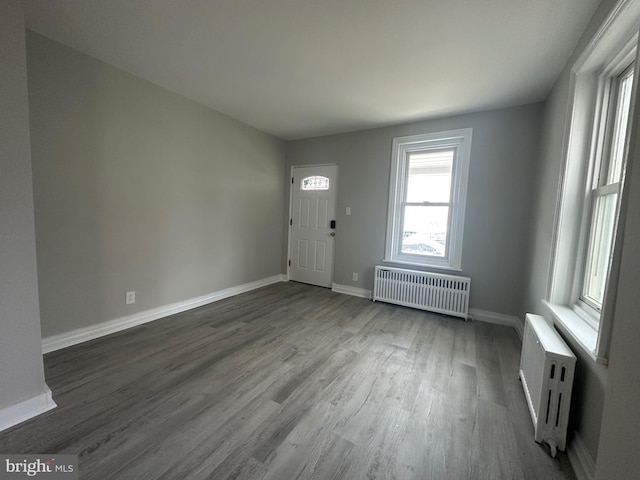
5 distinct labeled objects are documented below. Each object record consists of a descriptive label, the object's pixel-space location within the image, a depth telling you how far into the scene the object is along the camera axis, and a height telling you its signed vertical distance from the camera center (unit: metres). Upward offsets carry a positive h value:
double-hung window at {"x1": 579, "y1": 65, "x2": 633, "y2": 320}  1.54 +0.25
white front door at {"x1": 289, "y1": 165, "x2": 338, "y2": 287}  4.32 -0.10
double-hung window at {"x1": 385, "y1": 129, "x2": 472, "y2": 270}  3.29 +0.33
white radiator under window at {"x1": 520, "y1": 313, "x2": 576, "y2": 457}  1.36 -0.89
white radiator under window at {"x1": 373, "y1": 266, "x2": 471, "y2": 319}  3.21 -0.90
